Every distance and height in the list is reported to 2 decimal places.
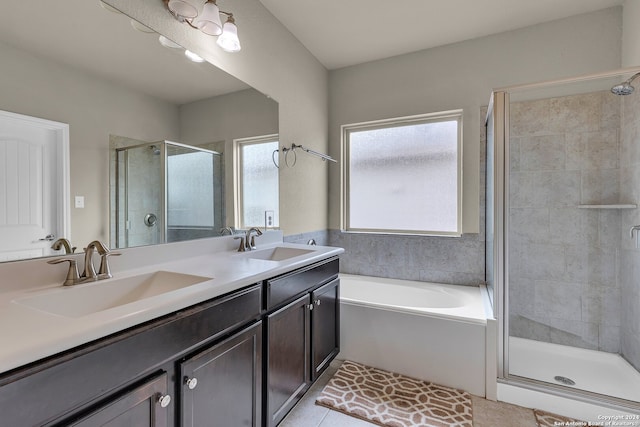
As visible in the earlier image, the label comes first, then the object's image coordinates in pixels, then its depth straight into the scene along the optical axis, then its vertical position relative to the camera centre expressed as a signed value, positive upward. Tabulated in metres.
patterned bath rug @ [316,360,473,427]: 1.62 -1.13
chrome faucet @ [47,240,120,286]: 1.05 -0.20
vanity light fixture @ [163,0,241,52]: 1.46 +1.00
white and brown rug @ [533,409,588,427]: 1.59 -1.14
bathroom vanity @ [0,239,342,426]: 0.64 -0.45
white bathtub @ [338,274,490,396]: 1.85 -0.85
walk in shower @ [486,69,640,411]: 1.88 -0.17
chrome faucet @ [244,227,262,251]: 1.90 -0.18
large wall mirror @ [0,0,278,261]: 1.01 +0.36
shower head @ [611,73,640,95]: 1.92 +0.82
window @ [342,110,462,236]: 2.66 +0.35
